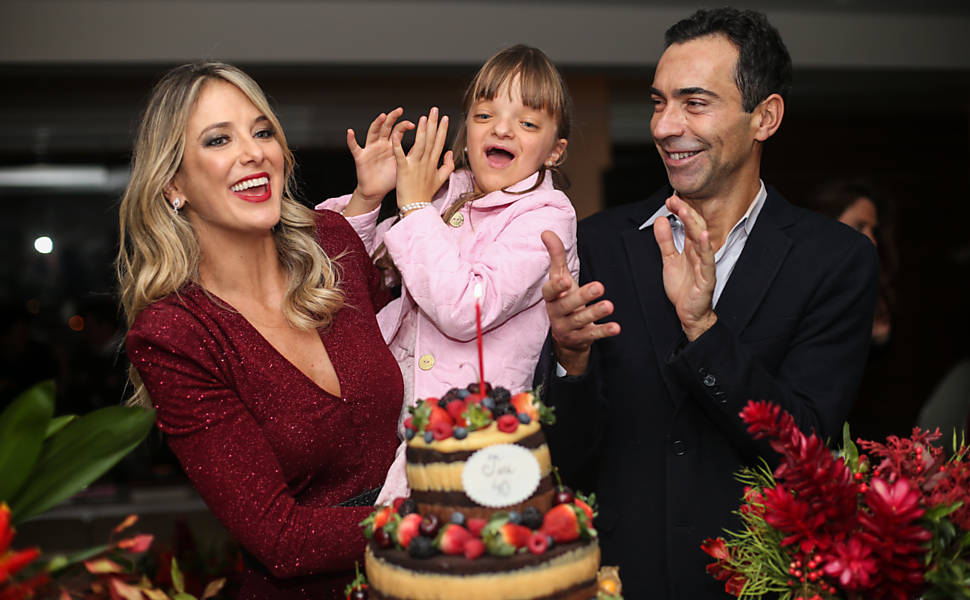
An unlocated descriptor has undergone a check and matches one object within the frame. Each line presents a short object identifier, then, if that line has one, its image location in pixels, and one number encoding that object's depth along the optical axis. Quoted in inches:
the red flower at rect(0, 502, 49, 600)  46.0
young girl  72.6
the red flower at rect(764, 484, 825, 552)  55.9
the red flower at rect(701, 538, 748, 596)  62.2
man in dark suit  69.7
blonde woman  66.7
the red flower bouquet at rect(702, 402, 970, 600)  54.5
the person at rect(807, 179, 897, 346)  154.3
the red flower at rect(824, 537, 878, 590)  53.9
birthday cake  50.7
